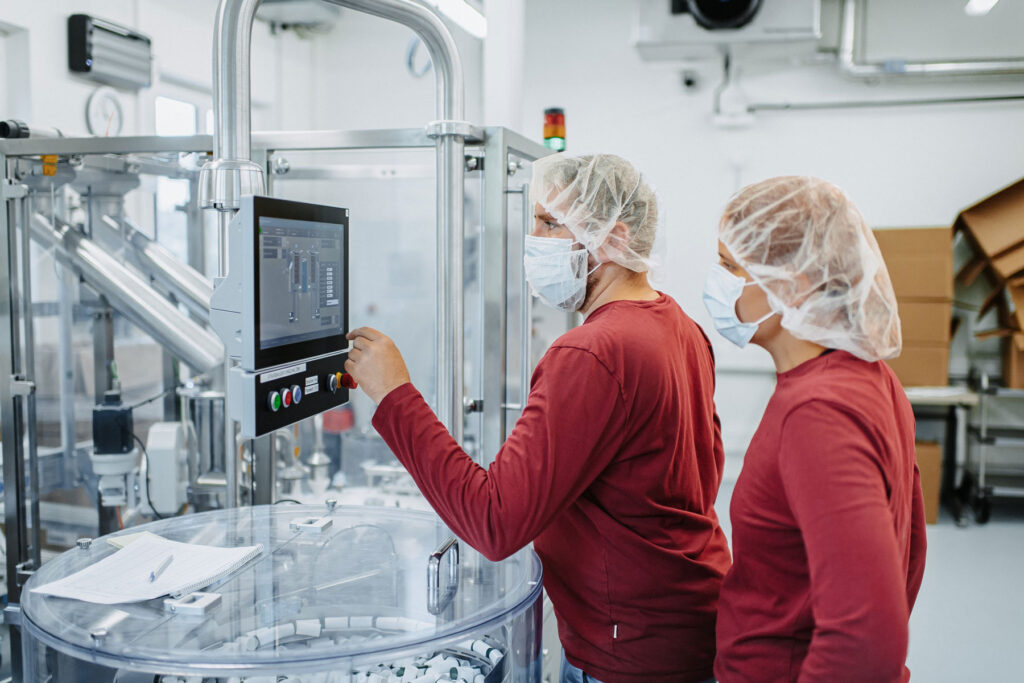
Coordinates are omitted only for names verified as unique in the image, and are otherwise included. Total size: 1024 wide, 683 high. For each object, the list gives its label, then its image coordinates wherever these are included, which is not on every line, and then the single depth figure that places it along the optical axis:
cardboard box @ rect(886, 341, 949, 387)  4.18
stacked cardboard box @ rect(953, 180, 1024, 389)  4.02
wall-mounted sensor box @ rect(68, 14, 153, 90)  3.28
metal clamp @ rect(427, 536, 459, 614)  1.23
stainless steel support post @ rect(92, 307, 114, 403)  2.22
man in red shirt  1.07
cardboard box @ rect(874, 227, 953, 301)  4.12
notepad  1.18
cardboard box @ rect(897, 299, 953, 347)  4.14
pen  1.23
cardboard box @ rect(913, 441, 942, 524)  4.11
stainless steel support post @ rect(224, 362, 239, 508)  1.89
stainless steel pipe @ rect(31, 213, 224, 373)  2.02
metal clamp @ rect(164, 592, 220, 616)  1.14
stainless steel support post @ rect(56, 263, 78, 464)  2.18
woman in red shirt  0.83
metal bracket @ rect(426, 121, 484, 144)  1.41
